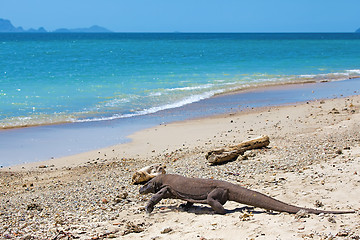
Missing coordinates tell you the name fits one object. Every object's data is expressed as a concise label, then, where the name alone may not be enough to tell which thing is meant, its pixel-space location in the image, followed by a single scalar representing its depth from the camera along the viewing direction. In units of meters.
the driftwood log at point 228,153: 9.25
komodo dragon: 6.14
